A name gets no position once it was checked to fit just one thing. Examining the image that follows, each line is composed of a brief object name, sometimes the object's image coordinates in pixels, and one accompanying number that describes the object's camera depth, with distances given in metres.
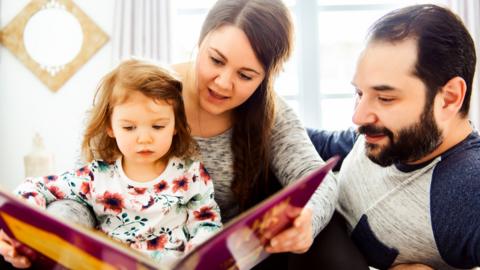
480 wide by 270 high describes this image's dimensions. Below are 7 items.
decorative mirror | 3.63
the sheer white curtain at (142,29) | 3.53
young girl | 1.17
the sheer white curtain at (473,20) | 3.68
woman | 1.27
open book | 0.63
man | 1.04
